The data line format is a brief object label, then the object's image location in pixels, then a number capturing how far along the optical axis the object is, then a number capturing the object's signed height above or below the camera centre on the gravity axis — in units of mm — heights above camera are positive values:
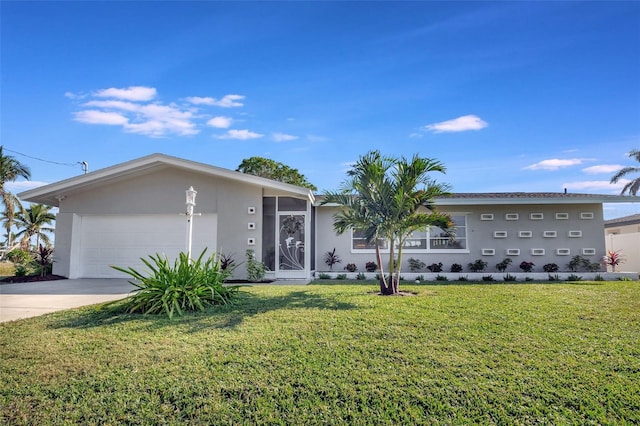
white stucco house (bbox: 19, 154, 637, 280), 12906 +1041
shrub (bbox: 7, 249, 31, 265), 14445 -160
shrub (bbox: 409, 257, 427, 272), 13961 -523
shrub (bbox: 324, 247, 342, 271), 14203 -248
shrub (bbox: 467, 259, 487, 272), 13781 -564
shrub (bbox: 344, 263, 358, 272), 13938 -625
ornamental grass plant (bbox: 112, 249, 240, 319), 6641 -735
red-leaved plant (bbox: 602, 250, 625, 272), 13543 -355
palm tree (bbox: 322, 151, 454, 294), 8422 +1221
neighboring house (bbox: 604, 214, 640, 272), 14891 +173
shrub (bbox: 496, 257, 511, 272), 13797 -532
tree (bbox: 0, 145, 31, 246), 22750 +5020
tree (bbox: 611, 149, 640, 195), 22625 +4709
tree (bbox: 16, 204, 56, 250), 28656 +2523
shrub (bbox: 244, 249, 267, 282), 12294 -575
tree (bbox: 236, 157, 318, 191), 29297 +6707
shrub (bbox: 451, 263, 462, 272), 13828 -637
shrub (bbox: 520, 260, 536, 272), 13664 -568
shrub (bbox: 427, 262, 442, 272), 13834 -599
